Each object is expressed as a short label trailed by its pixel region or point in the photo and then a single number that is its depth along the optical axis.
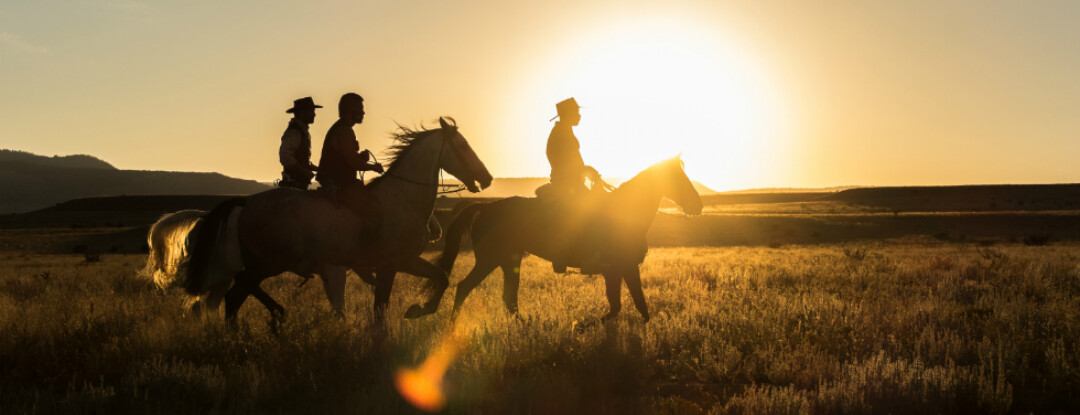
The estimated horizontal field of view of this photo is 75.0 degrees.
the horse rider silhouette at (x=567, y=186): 8.89
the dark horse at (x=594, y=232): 8.62
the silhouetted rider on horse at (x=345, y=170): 7.65
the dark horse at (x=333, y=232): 7.54
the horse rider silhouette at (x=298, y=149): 8.21
